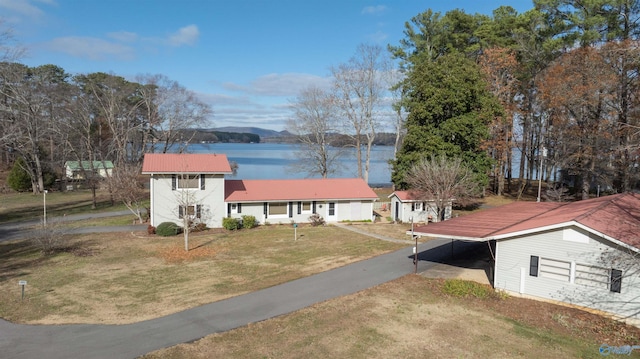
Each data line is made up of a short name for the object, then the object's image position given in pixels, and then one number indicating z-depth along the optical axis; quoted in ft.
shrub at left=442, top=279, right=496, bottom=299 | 53.16
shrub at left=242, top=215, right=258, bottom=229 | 99.14
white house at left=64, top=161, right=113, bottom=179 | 188.20
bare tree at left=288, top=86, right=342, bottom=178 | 150.61
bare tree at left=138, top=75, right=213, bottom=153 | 158.20
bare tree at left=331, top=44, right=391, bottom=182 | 147.95
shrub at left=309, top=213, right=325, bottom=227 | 104.50
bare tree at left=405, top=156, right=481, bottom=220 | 95.96
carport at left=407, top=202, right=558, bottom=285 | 59.00
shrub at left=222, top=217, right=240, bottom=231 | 96.84
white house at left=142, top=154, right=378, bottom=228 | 95.25
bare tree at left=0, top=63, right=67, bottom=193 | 133.08
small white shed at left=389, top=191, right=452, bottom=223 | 105.91
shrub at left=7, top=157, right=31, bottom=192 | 153.79
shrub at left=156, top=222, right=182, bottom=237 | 91.20
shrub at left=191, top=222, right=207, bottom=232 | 96.57
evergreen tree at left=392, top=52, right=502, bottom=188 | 114.93
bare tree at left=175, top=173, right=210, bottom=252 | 95.09
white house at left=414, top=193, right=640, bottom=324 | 46.44
